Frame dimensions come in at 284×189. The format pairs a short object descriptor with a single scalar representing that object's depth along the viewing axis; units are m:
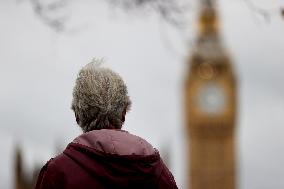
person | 2.79
